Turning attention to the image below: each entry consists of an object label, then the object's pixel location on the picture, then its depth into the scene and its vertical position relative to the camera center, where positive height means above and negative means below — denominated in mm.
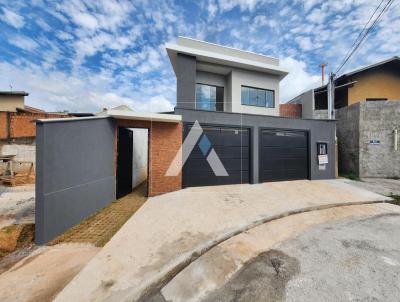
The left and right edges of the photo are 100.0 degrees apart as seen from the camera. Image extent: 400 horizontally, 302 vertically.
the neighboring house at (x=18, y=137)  9648 +846
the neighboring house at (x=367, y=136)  9781 +1026
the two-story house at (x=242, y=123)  7680 +1471
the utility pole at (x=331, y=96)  11289 +3812
